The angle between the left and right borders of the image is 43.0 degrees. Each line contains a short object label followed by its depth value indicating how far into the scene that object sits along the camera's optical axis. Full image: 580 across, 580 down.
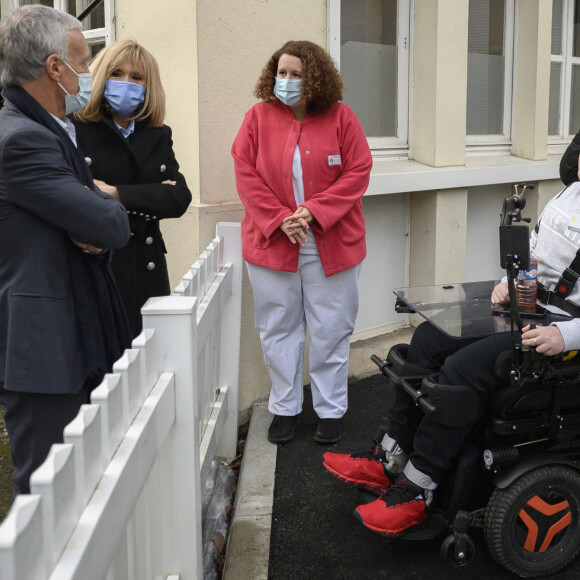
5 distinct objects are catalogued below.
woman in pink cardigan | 3.68
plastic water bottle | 2.83
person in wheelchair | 2.64
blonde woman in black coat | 3.23
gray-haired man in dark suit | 2.11
